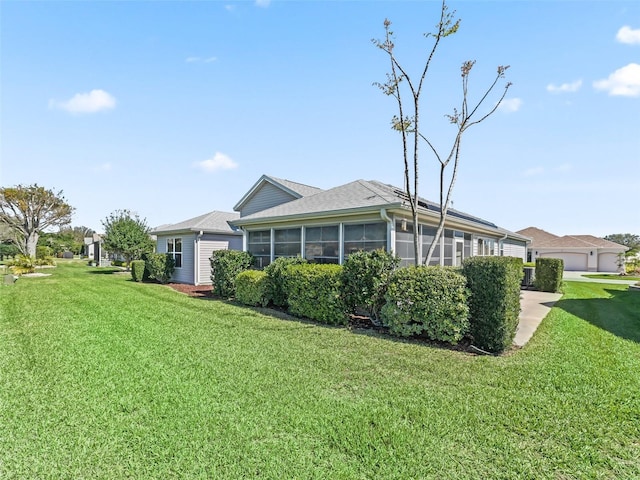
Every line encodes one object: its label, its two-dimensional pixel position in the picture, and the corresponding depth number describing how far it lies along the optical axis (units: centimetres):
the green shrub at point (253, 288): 1007
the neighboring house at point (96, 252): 3363
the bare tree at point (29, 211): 3150
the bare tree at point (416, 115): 880
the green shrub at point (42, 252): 3155
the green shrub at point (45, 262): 2572
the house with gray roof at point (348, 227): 937
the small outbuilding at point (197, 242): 1688
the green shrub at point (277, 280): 980
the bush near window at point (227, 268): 1171
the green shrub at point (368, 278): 735
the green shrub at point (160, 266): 1741
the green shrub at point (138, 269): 1797
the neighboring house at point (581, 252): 3622
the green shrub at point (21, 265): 1928
